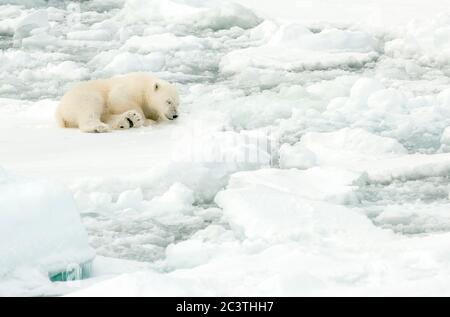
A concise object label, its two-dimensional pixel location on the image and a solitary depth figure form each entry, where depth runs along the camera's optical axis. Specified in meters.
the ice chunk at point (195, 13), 20.30
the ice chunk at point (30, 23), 21.06
